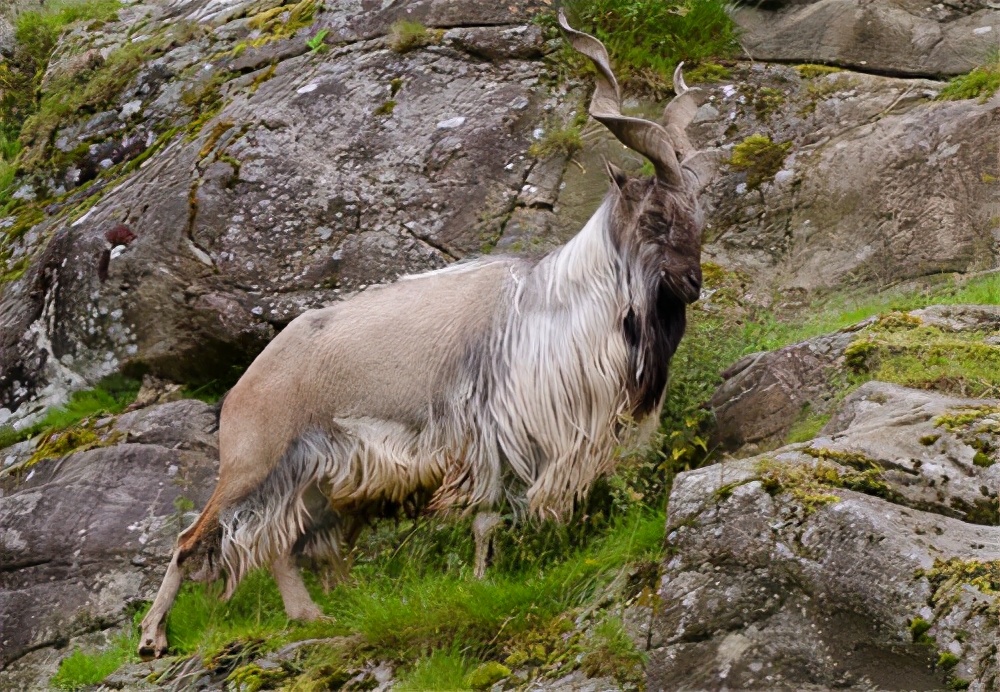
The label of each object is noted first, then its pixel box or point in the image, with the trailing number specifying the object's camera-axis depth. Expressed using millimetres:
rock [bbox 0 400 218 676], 14242
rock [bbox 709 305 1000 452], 12336
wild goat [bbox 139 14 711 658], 12578
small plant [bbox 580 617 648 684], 9547
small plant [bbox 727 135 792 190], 16953
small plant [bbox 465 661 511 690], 10508
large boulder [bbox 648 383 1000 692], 8305
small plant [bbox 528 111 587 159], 17781
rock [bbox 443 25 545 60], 19000
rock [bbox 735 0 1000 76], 17750
